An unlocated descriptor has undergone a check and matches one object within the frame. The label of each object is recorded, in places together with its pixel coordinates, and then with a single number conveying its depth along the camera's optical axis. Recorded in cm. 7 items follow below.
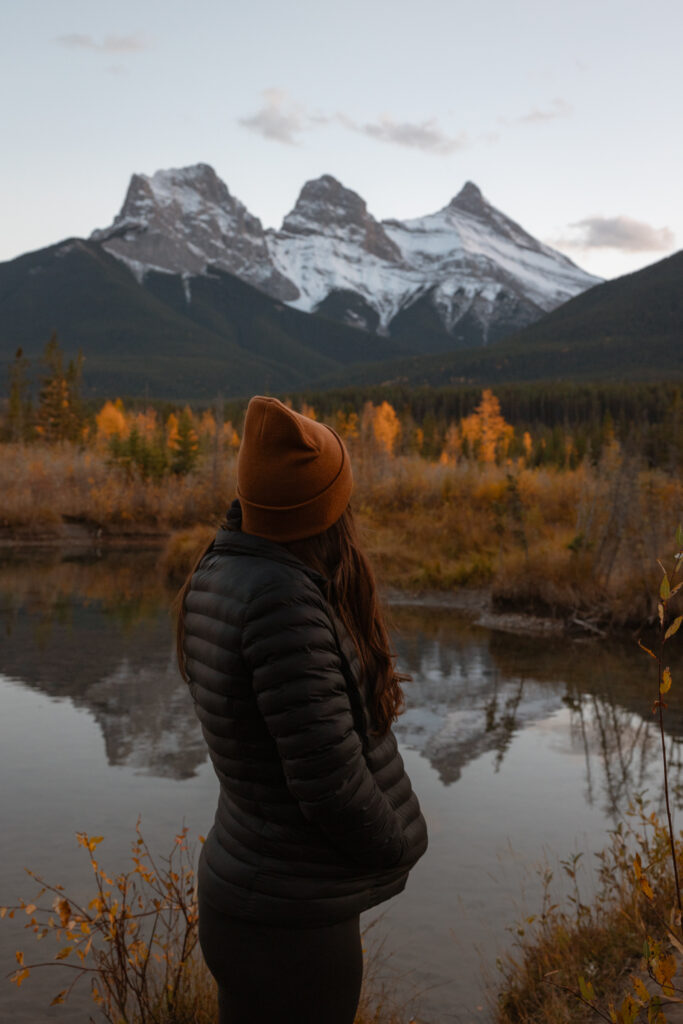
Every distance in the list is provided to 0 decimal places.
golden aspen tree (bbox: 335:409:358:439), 4904
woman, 186
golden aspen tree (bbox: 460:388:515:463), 4859
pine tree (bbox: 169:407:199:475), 3138
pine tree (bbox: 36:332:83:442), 5353
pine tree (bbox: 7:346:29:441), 5262
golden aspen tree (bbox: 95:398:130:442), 6467
